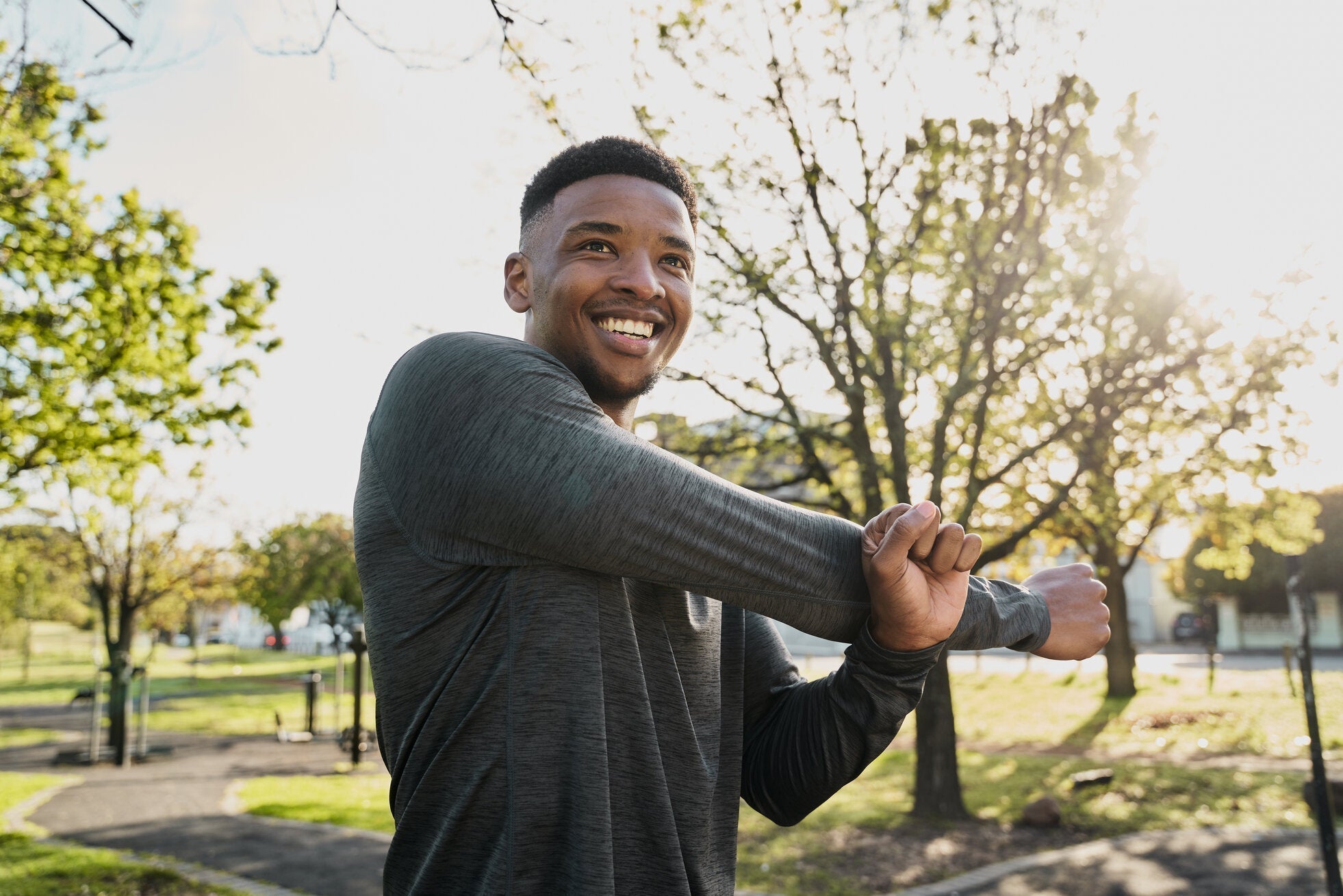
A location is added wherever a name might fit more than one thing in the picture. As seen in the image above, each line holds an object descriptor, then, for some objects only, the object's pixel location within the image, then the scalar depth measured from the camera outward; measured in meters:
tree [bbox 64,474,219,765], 17.20
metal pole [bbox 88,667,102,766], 16.86
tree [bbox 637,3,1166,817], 9.72
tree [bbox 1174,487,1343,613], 37.50
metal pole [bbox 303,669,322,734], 21.33
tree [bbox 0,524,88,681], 21.72
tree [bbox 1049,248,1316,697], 10.21
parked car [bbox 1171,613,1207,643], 46.91
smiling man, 1.20
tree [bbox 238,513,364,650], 40.41
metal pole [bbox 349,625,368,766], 15.83
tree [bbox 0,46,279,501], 8.17
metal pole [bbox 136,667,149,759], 17.48
